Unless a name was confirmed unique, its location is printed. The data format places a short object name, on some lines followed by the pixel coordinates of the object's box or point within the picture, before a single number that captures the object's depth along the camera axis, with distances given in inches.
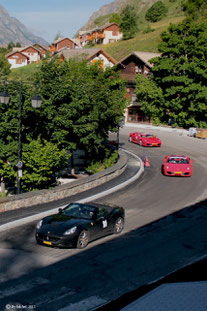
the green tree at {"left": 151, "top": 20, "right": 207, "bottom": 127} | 2053.4
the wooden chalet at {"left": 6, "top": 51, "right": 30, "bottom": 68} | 5733.3
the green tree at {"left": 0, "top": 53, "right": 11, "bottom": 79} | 4467.0
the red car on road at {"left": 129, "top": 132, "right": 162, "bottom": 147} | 1675.7
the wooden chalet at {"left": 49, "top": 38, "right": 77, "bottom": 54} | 5846.5
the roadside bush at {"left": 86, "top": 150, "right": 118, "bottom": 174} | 1224.2
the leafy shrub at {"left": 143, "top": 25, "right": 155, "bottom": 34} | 5393.7
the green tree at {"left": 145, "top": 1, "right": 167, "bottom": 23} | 6823.8
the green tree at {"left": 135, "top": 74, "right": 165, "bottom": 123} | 2249.1
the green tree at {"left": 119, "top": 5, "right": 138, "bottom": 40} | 5580.7
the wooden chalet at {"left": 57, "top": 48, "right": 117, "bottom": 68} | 2928.2
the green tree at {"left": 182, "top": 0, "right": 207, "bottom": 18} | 4291.8
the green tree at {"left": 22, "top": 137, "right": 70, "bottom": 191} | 876.6
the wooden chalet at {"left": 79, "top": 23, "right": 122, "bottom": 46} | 6023.6
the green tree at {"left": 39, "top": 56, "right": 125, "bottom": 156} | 1005.8
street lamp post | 737.6
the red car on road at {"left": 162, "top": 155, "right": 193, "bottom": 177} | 1099.9
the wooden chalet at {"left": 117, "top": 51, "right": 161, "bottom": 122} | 2598.4
